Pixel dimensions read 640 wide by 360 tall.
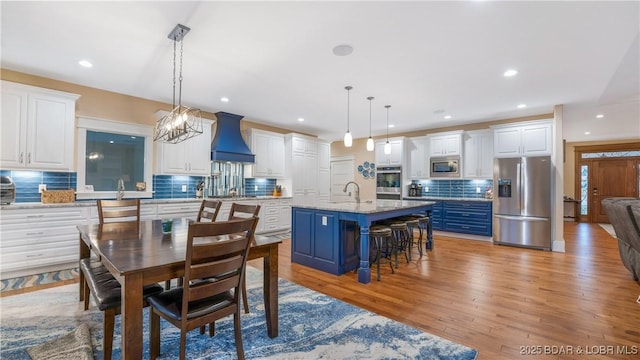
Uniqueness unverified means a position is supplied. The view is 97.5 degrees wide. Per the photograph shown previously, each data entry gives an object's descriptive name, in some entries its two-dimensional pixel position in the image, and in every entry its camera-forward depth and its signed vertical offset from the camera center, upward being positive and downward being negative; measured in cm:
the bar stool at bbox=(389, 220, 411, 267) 394 -81
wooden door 829 +15
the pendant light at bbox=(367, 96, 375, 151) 464 +70
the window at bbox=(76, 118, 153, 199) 421 +43
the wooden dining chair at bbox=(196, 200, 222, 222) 292 -26
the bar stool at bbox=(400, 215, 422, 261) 424 -58
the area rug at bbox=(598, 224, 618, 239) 674 -112
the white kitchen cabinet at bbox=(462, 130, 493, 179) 612 +69
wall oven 727 +8
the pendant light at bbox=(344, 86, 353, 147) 416 +70
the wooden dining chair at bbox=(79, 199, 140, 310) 262 -31
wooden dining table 146 -44
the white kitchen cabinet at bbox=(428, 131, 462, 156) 641 +99
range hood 548 +86
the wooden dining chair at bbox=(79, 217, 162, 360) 172 -69
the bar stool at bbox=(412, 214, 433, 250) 454 -67
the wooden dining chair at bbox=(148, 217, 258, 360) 157 -61
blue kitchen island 342 -66
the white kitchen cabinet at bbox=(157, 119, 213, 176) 484 +52
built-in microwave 645 +46
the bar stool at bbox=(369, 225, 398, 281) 361 -62
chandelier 266 +68
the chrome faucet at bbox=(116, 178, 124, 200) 433 -11
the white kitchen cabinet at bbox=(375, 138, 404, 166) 724 +83
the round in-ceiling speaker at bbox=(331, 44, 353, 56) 294 +146
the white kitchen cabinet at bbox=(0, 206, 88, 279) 338 -70
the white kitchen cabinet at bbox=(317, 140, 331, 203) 766 +39
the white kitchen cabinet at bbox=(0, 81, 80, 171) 351 +74
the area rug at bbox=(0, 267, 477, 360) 197 -117
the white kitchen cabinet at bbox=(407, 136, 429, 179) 702 +71
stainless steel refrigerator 507 -30
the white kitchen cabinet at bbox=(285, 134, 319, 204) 684 +48
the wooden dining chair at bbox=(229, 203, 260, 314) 241 -24
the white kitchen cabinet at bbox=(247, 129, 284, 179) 627 +74
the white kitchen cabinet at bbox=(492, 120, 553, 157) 518 +91
